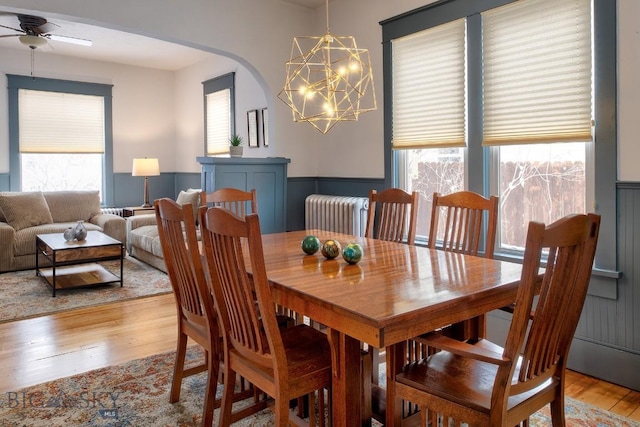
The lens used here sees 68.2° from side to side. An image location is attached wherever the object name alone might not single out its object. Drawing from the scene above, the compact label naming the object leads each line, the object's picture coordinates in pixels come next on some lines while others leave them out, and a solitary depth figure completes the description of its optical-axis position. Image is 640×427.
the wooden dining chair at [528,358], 1.36
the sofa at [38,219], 5.34
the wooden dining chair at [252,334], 1.58
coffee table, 4.54
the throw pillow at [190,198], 5.86
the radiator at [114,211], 7.17
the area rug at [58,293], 4.02
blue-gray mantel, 4.26
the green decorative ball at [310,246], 2.31
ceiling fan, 5.02
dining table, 1.46
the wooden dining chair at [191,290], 1.99
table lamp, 6.93
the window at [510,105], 2.86
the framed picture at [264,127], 5.68
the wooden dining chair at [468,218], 2.49
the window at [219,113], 6.39
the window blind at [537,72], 2.80
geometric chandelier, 4.27
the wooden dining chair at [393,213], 2.89
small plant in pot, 4.46
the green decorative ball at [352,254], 2.10
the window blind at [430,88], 3.50
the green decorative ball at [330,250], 2.21
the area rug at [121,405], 2.24
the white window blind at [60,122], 6.61
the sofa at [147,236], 5.46
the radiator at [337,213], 4.21
